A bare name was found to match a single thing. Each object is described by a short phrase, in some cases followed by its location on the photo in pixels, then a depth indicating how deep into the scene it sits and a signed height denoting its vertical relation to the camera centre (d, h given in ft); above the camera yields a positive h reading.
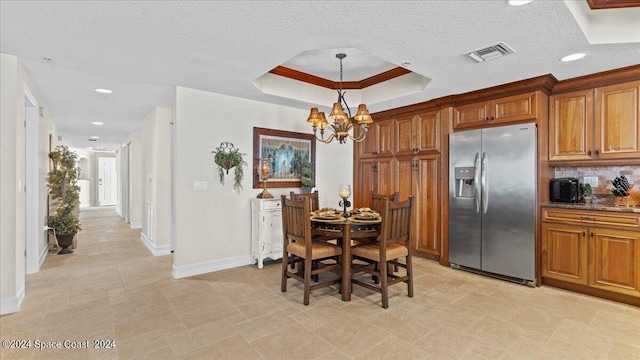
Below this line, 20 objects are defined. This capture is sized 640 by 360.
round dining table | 10.05 -1.75
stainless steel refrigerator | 11.53 -0.91
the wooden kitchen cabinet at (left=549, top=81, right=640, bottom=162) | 10.34 +1.93
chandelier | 10.66 +2.07
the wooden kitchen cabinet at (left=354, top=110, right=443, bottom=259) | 14.64 +0.66
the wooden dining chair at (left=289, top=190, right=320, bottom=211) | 13.57 -0.96
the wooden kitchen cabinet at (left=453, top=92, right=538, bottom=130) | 11.66 +2.71
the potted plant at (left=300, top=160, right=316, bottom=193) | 15.79 +0.07
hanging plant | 13.41 +0.75
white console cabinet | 13.76 -2.31
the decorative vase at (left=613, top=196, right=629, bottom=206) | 10.61 -0.77
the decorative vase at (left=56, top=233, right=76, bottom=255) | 16.22 -3.35
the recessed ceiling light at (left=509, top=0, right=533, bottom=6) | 6.50 +3.72
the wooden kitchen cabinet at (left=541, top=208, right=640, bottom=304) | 9.77 -2.44
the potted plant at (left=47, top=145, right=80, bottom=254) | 16.30 -0.97
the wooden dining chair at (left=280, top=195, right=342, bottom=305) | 9.91 -2.31
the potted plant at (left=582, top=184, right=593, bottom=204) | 11.73 -0.55
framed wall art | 14.79 +1.27
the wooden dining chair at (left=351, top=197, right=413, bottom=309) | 9.58 -2.31
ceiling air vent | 8.73 +3.71
